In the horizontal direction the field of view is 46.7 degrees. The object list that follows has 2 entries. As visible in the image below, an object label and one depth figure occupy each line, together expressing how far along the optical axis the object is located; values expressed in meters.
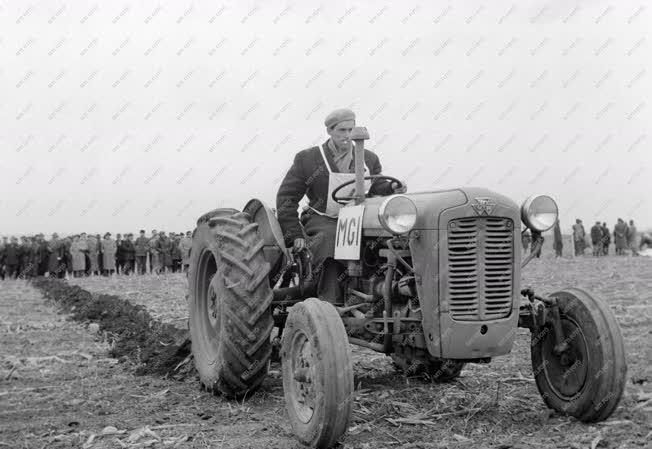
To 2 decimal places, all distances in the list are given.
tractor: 4.64
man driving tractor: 5.91
